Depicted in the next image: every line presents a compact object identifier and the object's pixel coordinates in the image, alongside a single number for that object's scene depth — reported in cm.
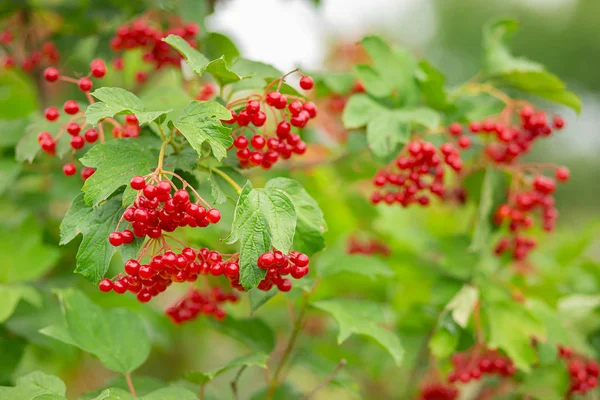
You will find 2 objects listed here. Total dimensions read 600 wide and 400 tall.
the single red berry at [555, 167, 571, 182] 181
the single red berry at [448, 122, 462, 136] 182
